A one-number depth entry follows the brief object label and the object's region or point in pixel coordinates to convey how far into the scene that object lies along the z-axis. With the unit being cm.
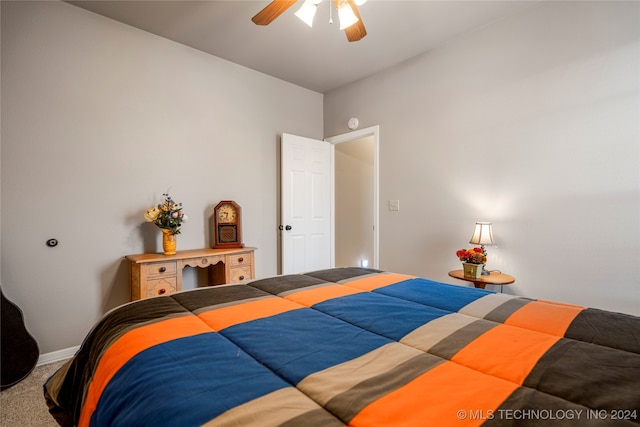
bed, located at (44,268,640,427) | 60
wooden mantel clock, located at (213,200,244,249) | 304
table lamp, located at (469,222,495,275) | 250
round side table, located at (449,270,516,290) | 229
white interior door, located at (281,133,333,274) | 361
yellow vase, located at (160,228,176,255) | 264
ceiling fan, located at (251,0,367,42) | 186
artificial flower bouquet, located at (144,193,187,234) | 260
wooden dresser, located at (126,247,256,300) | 240
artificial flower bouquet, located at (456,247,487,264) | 239
